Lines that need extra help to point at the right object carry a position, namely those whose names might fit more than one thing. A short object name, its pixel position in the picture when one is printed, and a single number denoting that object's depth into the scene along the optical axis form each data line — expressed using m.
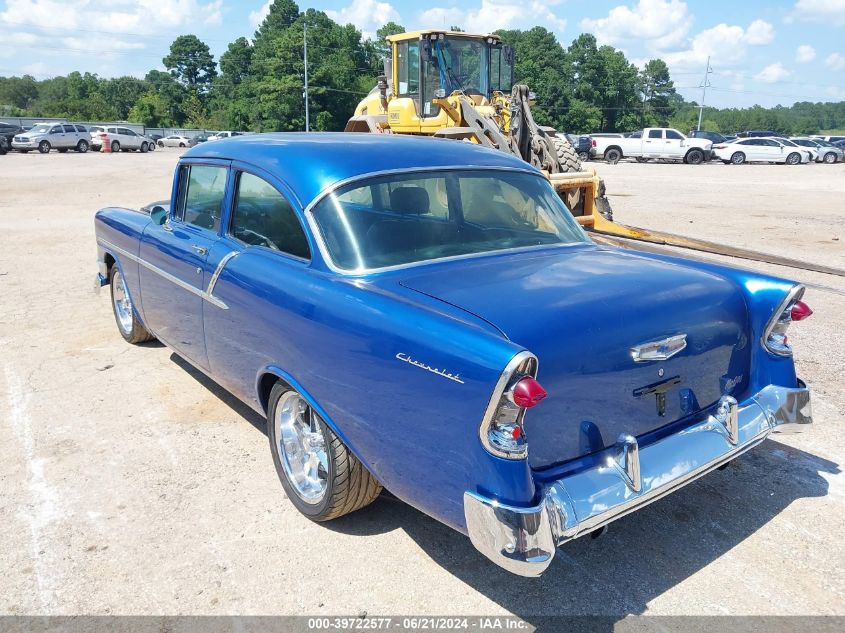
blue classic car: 2.43
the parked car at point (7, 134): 38.34
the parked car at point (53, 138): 38.78
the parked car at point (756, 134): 39.53
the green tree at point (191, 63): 108.69
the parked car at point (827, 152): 36.16
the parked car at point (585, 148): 36.78
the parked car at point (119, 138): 43.78
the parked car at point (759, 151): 34.59
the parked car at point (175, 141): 60.81
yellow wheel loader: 11.84
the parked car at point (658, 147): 34.88
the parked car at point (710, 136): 36.40
